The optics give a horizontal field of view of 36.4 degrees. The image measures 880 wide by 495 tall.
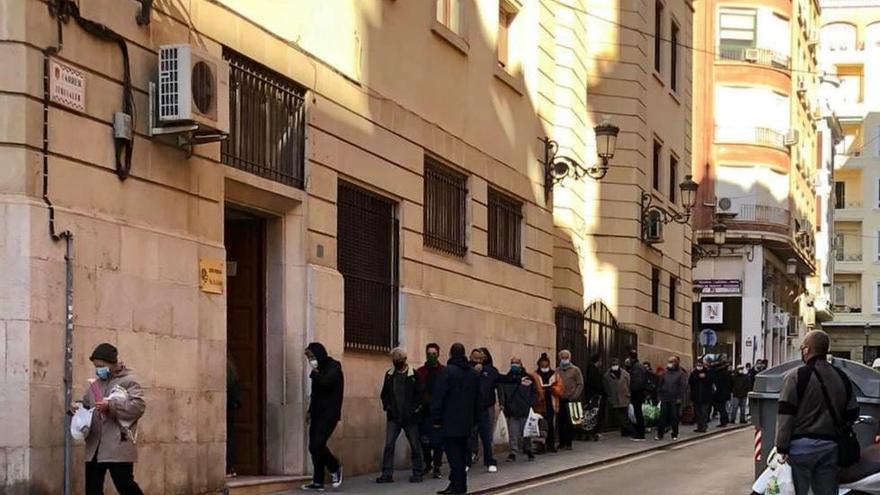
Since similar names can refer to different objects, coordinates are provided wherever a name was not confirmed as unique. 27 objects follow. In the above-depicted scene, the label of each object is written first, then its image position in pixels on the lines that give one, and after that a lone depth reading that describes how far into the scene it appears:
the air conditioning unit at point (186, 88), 12.09
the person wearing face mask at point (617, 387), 26.64
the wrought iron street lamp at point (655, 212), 31.78
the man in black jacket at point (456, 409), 14.96
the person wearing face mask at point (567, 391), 23.05
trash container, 12.93
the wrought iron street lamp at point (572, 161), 24.08
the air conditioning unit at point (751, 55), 49.81
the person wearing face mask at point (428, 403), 16.56
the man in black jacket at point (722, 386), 31.03
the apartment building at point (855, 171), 76.94
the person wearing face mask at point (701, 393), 29.30
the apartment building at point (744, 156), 49.06
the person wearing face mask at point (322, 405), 14.73
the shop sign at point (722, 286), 47.30
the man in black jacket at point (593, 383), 25.70
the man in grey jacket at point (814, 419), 9.62
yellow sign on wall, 13.13
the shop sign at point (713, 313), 44.69
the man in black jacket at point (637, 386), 26.62
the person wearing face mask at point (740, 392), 34.16
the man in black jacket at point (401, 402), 16.38
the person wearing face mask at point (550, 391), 22.10
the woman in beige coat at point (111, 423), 10.03
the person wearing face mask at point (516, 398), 20.50
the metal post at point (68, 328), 10.73
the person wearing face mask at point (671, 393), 26.70
